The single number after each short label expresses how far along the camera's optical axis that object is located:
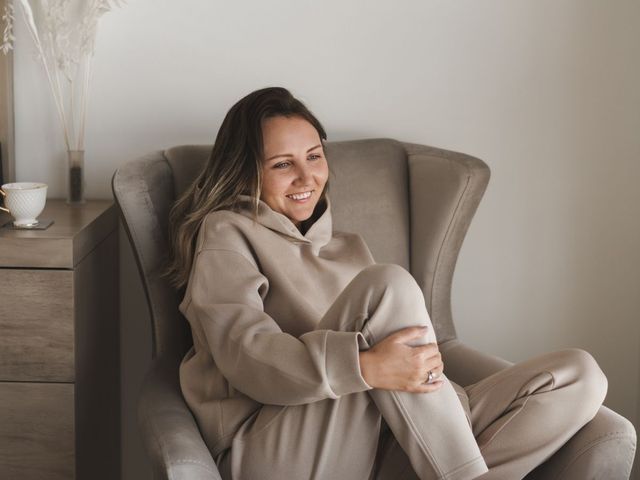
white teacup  1.91
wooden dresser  1.83
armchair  1.86
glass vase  2.20
